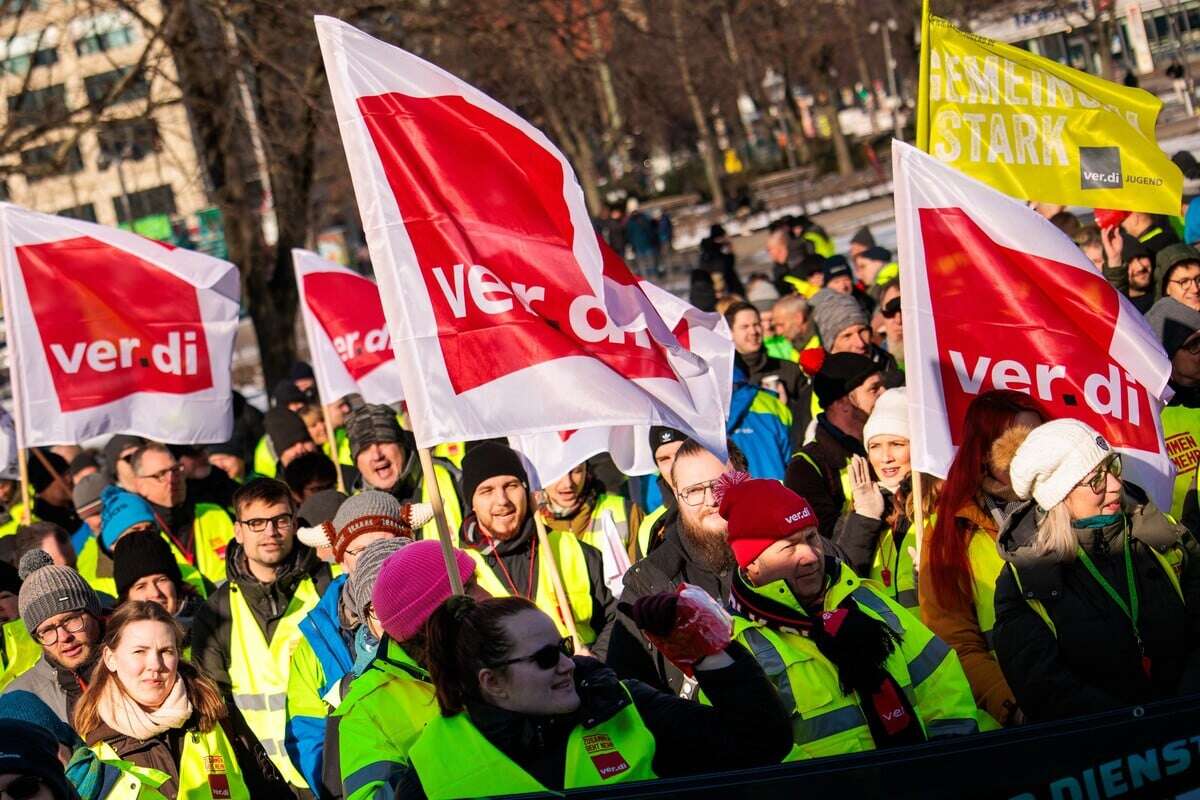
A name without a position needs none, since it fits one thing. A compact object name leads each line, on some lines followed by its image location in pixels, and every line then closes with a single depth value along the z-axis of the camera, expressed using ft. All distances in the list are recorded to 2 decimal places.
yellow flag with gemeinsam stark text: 50.23
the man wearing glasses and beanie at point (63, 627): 40.49
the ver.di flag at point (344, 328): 68.22
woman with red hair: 32.56
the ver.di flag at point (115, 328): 55.82
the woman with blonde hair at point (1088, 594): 30.12
